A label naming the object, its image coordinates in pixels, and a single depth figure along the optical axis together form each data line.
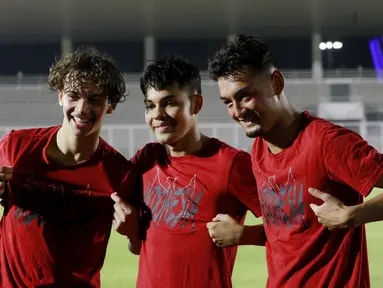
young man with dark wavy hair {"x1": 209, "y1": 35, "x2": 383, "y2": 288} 2.06
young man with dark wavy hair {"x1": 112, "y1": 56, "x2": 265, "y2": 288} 2.53
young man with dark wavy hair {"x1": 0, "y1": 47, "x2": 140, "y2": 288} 2.55
